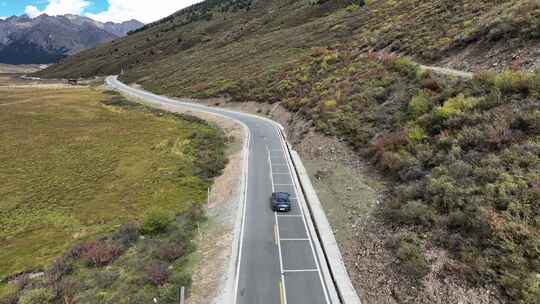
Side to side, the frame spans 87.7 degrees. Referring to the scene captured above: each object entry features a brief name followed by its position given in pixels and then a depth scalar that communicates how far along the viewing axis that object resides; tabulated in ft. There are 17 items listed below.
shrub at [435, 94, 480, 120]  65.46
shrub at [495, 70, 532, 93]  60.64
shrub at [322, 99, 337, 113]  114.62
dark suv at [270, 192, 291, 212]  70.38
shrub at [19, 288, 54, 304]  46.80
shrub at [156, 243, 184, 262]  55.72
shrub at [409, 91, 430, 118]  77.87
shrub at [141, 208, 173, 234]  68.08
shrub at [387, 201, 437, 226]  48.01
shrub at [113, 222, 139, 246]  64.50
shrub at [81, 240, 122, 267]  57.62
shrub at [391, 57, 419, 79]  100.44
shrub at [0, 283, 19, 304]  50.18
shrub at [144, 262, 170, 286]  48.28
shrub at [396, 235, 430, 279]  41.37
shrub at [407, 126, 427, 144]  68.64
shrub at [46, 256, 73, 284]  53.57
